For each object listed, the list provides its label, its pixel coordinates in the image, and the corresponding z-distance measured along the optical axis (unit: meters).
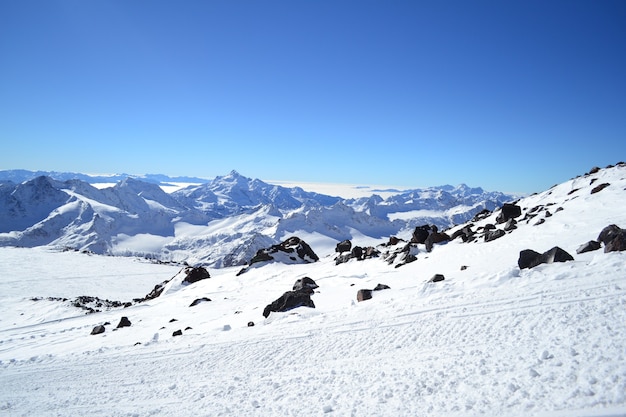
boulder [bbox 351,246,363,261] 27.87
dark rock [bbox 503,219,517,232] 22.17
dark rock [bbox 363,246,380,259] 27.32
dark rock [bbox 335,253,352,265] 28.67
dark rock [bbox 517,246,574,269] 11.71
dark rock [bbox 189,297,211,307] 22.66
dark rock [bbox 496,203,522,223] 26.73
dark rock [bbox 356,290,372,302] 14.25
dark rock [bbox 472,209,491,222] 32.79
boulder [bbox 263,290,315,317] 14.91
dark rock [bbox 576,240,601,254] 12.12
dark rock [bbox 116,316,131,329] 19.09
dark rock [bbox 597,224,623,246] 11.56
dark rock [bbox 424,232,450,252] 24.83
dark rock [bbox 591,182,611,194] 23.32
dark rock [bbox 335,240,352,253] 33.28
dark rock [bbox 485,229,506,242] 20.81
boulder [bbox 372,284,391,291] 15.30
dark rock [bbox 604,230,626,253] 10.97
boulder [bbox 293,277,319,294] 19.07
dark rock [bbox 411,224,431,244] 27.05
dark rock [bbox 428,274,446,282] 14.00
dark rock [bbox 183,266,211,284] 32.81
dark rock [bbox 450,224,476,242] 23.50
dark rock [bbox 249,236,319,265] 33.53
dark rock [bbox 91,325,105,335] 18.36
